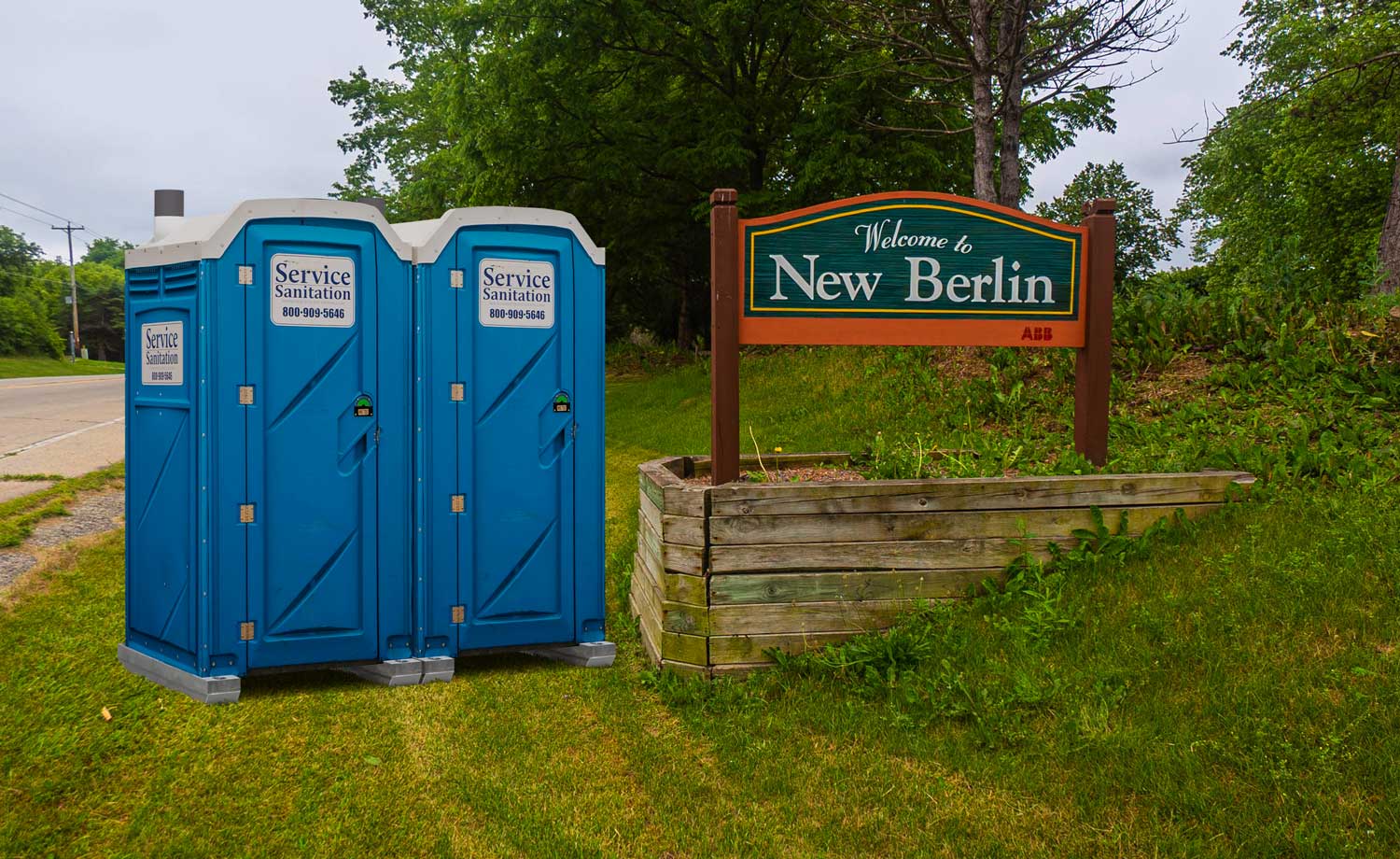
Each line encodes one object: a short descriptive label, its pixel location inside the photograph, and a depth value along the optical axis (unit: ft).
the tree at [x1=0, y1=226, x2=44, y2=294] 203.72
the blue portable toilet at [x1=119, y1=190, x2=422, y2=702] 13.64
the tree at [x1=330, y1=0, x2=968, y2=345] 52.08
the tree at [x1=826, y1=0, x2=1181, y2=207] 34.14
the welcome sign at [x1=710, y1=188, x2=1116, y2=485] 15.96
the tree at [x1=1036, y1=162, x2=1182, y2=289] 118.11
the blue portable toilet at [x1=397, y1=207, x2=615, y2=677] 14.56
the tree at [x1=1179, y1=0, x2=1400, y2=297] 57.93
